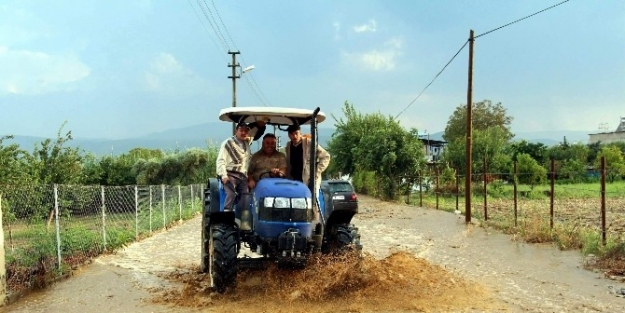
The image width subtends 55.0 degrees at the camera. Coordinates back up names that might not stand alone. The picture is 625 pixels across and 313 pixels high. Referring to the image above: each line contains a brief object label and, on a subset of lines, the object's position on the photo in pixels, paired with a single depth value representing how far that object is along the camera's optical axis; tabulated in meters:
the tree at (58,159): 25.56
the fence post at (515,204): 15.35
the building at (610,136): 88.24
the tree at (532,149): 61.53
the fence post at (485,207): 18.07
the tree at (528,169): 42.81
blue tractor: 7.21
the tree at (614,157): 52.84
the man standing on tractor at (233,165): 8.03
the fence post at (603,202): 11.51
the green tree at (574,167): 46.91
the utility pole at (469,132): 18.36
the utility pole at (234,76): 38.28
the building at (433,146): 77.45
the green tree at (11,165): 18.14
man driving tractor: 8.34
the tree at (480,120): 67.88
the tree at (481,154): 46.16
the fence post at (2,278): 7.81
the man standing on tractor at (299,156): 8.17
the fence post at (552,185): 13.78
